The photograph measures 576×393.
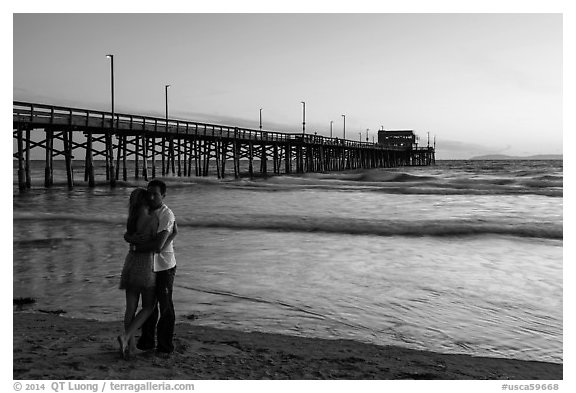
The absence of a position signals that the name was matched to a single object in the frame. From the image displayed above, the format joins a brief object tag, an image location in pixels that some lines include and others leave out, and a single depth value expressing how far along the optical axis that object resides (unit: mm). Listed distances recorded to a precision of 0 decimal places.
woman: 4430
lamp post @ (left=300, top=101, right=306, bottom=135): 62431
